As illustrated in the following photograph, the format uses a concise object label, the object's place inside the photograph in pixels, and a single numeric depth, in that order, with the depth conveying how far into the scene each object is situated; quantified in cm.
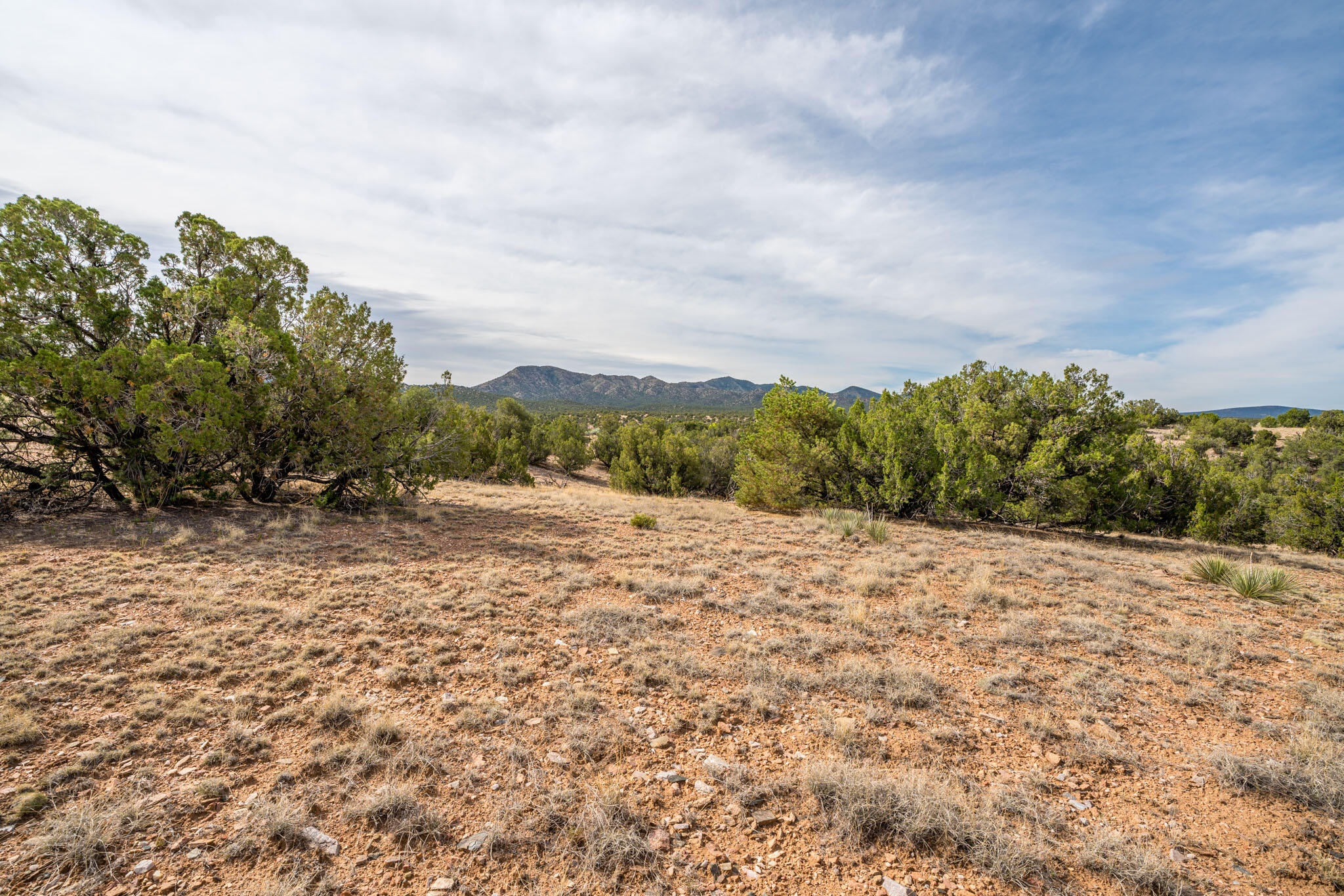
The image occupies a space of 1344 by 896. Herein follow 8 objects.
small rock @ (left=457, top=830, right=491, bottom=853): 293
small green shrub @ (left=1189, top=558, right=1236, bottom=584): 814
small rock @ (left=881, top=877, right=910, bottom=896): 274
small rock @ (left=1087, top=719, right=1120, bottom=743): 418
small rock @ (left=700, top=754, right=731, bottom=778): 366
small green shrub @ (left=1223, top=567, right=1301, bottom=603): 743
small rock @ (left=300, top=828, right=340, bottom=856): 286
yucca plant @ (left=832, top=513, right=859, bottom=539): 1102
